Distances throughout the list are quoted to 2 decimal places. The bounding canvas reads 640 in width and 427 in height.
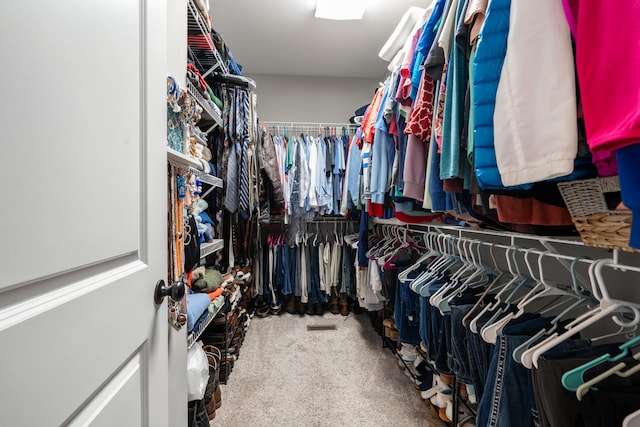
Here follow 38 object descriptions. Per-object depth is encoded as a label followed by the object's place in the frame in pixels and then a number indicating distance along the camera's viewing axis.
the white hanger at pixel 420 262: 1.69
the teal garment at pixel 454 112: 0.86
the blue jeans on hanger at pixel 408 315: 1.67
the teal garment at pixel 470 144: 0.77
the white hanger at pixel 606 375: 0.60
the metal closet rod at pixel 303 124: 3.20
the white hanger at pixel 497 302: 1.02
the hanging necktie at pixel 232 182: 1.87
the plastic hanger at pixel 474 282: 1.25
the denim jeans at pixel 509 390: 0.82
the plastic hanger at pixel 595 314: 0.68
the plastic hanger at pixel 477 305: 1.08
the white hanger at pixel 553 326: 0.80
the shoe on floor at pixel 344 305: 3.09
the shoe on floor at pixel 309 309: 3.09
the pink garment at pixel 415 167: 1.21
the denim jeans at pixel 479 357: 1.02
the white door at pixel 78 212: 0.34
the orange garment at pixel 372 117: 1.83
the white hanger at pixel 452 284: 1.31
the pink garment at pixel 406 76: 1.25
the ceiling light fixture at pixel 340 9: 2.19
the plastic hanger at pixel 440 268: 1.47
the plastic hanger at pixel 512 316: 0.91
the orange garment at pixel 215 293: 1.51
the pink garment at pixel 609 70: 0.44
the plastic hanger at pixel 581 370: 0.62
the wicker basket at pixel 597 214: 0.64
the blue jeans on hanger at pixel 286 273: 3.00
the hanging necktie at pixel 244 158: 1.95
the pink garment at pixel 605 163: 0.57
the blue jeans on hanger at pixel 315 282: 3.04
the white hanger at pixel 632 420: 0.52
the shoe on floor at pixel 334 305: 3.11
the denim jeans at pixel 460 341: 1.12
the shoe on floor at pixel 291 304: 3.13
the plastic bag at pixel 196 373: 1.27
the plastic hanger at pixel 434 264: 1.52
